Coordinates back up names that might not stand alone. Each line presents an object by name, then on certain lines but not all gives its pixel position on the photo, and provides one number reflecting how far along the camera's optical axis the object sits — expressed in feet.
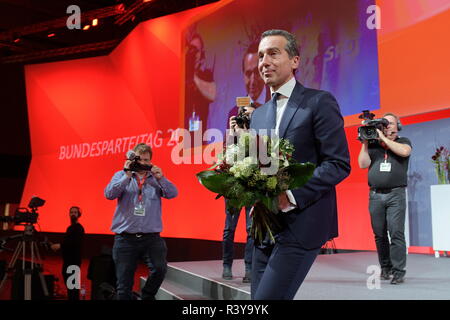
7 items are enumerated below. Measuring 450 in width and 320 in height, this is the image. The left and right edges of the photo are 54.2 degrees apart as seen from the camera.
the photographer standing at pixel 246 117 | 8.90
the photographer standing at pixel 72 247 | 18.92
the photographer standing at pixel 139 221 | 11.78
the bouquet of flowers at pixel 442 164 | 18.30
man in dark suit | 4.87
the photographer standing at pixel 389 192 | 11.71
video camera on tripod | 15.75
